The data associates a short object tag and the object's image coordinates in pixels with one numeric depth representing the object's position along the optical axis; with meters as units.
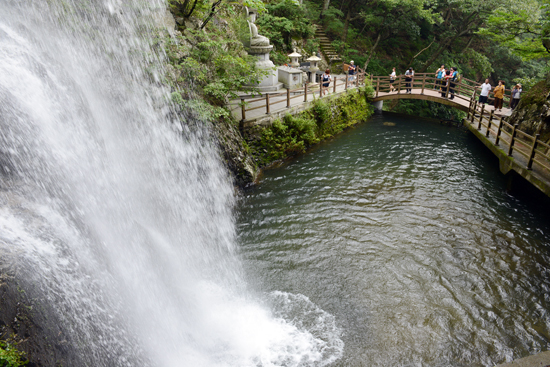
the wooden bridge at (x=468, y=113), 10.43
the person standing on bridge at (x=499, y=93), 15.80
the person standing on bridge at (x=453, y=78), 19.11
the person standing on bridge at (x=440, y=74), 19.83
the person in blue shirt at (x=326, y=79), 18.94
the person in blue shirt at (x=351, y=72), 20.92
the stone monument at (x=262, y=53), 16.78
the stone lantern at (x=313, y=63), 20.27
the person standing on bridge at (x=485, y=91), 16.68
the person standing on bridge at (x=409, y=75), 20.17
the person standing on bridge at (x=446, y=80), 18.88
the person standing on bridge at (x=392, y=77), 21.24
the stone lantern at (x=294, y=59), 20.50
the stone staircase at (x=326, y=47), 26.47
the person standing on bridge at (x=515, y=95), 15.24
